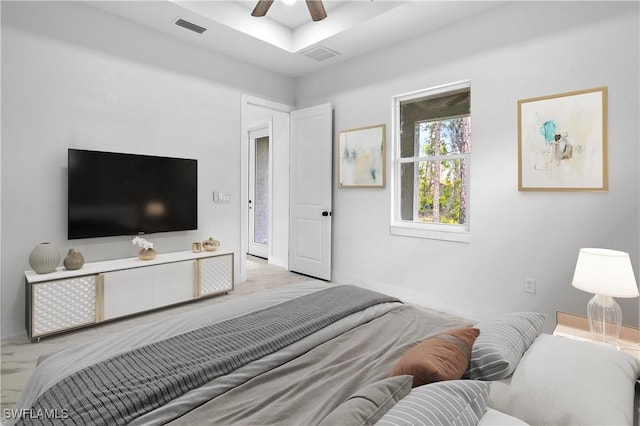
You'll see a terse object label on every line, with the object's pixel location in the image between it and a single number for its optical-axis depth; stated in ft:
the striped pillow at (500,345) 3.87
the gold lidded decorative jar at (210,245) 12.67
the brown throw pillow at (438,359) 3.47
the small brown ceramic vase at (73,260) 9.56
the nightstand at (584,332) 6.16
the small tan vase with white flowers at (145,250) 11.05
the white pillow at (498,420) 3.07
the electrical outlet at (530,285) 9.55
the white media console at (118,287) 8.84
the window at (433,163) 11.25
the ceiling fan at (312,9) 8.34
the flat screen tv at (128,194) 10.12
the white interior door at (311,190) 14.75
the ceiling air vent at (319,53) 13.07
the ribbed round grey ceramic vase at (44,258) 9.04
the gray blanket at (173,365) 3.22
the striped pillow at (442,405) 2.66
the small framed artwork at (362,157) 13.09
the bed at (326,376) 3.09
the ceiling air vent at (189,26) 11.21
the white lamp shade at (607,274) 5.84
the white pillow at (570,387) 3.12
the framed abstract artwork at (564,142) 8.41
